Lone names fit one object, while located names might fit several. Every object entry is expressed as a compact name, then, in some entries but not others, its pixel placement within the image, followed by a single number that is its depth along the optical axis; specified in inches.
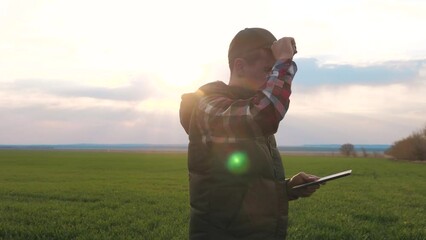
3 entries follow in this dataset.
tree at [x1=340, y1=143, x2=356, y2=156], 5054.1
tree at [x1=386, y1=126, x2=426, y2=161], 3341.5
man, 89.2
